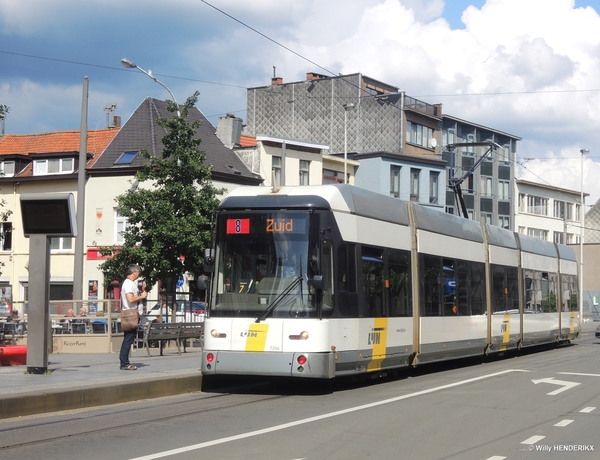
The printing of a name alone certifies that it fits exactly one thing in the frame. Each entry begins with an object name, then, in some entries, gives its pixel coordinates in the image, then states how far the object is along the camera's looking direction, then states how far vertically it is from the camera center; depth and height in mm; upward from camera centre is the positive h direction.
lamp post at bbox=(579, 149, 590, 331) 31772 +6960
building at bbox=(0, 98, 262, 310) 45000 +6447
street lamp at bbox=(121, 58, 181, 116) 29469 +7825
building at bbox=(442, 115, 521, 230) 67812 +10826
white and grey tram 13406 +325
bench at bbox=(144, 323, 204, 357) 19797 -633
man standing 15273 +14
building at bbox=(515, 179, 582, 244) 77562 +8672
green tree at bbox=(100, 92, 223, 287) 28688 +2922
